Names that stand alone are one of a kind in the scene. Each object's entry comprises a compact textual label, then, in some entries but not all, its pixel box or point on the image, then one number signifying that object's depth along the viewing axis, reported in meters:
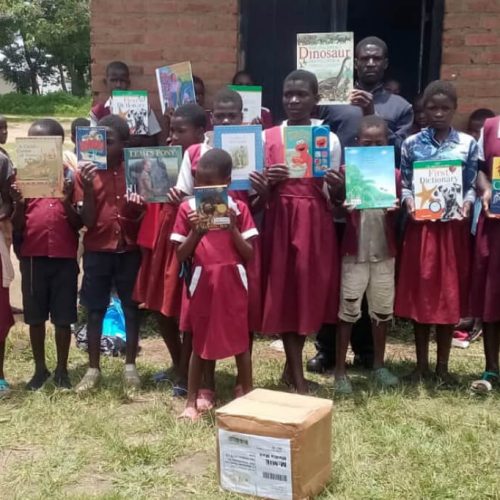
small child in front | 3.67
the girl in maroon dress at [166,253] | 4.10
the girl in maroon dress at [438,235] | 4.12
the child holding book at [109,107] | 5.35
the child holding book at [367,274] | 4.18
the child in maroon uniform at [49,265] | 4.17
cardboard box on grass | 2.89
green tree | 35.66
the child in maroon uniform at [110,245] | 4.18
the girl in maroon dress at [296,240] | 4.01
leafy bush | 32.19
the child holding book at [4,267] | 4.19
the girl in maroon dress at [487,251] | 4.14
